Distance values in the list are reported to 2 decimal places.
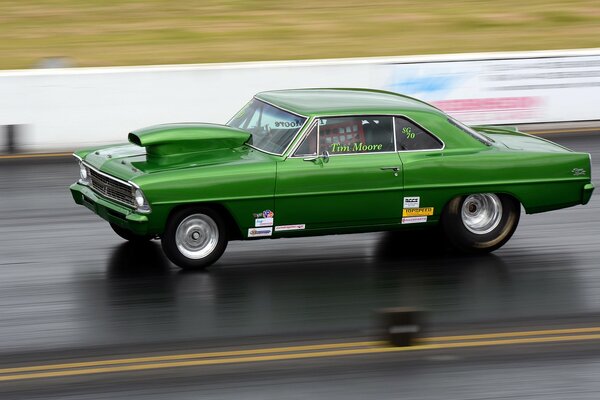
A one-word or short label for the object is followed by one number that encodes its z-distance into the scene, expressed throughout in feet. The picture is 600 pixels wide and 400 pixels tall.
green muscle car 61.52
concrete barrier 100.32
